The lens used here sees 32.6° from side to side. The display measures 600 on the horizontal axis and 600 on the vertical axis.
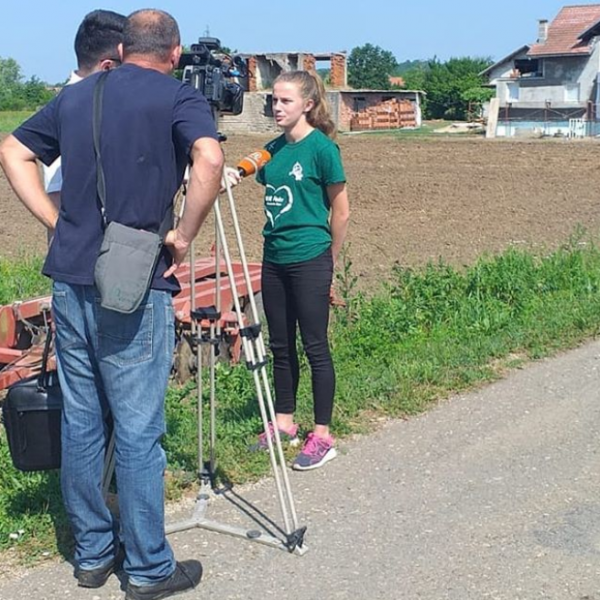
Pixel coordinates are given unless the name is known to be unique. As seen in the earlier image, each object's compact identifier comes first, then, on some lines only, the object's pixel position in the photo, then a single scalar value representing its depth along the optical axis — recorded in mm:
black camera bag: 4016
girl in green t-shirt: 5168
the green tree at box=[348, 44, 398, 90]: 112250
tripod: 4234
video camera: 4375
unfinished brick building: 60656
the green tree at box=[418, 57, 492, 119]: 75819
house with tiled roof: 52312
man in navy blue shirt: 3596
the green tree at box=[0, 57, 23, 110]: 83331
